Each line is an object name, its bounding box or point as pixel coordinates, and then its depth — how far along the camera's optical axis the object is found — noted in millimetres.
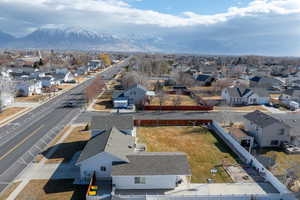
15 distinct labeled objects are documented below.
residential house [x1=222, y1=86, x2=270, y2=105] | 58000
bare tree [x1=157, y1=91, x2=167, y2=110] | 54409
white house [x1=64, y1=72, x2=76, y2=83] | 87875
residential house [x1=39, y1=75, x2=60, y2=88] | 75438
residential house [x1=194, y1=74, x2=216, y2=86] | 83512
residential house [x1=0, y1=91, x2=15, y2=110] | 49044
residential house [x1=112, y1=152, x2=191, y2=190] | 21859
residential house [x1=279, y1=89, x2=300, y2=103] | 60325
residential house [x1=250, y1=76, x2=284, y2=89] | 78762
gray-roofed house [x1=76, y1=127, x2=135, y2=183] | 23245
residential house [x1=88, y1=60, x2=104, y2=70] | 138188
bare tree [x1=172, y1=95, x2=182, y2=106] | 53297
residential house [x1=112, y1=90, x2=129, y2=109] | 52844
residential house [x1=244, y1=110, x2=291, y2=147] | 32531
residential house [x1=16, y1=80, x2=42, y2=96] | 63500
